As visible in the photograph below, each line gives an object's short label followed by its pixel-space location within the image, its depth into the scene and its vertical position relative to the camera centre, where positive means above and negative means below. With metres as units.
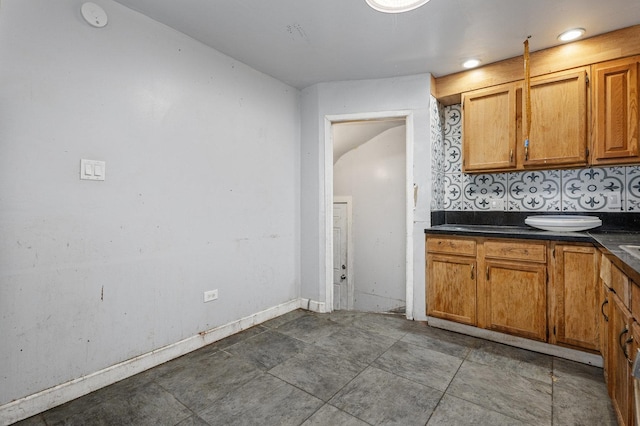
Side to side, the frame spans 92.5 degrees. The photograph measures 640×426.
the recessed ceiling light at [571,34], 2.17 +1.29
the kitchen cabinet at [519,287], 2.08 -0.57
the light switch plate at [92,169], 1.79 +0.26
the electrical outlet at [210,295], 2.43 -0.66
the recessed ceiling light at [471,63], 2.64 +1.31
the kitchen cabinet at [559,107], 2.17 +0.83
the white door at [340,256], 4.66 -0.67
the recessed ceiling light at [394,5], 1.79 +1.23
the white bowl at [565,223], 2.24 -0.08
